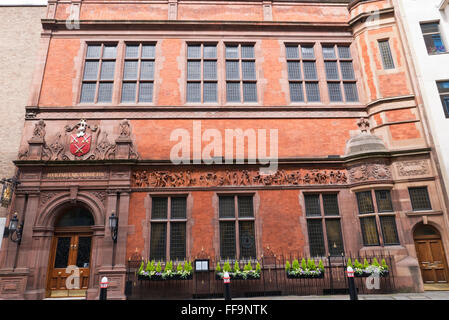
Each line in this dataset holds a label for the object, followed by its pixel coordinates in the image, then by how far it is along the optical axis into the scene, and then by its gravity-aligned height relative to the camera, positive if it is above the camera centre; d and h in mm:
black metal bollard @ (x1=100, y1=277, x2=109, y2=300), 7715 -899
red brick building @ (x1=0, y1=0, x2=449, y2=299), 11242 +4672
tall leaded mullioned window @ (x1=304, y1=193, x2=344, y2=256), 11544 +995
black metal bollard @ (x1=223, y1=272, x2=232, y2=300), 7973 -973
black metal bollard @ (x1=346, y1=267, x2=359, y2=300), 7761 -1087
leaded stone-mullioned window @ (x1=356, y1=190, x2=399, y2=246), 11234 +1133
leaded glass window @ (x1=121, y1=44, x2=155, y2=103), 13469 +8519
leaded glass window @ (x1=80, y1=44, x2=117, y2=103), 13406 +8565
